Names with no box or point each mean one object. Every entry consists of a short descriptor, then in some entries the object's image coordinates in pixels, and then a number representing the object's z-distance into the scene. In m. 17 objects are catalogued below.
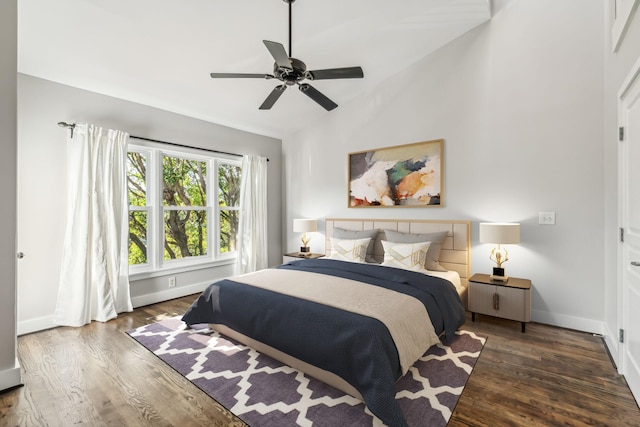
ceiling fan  2.21
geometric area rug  1.72
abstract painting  3.74
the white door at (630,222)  1.81
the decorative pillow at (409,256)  3.33
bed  1.78
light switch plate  3.00
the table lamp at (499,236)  2.91
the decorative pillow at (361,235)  3.98
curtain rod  3.04
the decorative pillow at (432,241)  3.41
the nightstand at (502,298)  2.77
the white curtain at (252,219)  4.72
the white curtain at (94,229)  3.06
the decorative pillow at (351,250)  3.83
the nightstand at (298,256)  4.59
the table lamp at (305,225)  4.63
